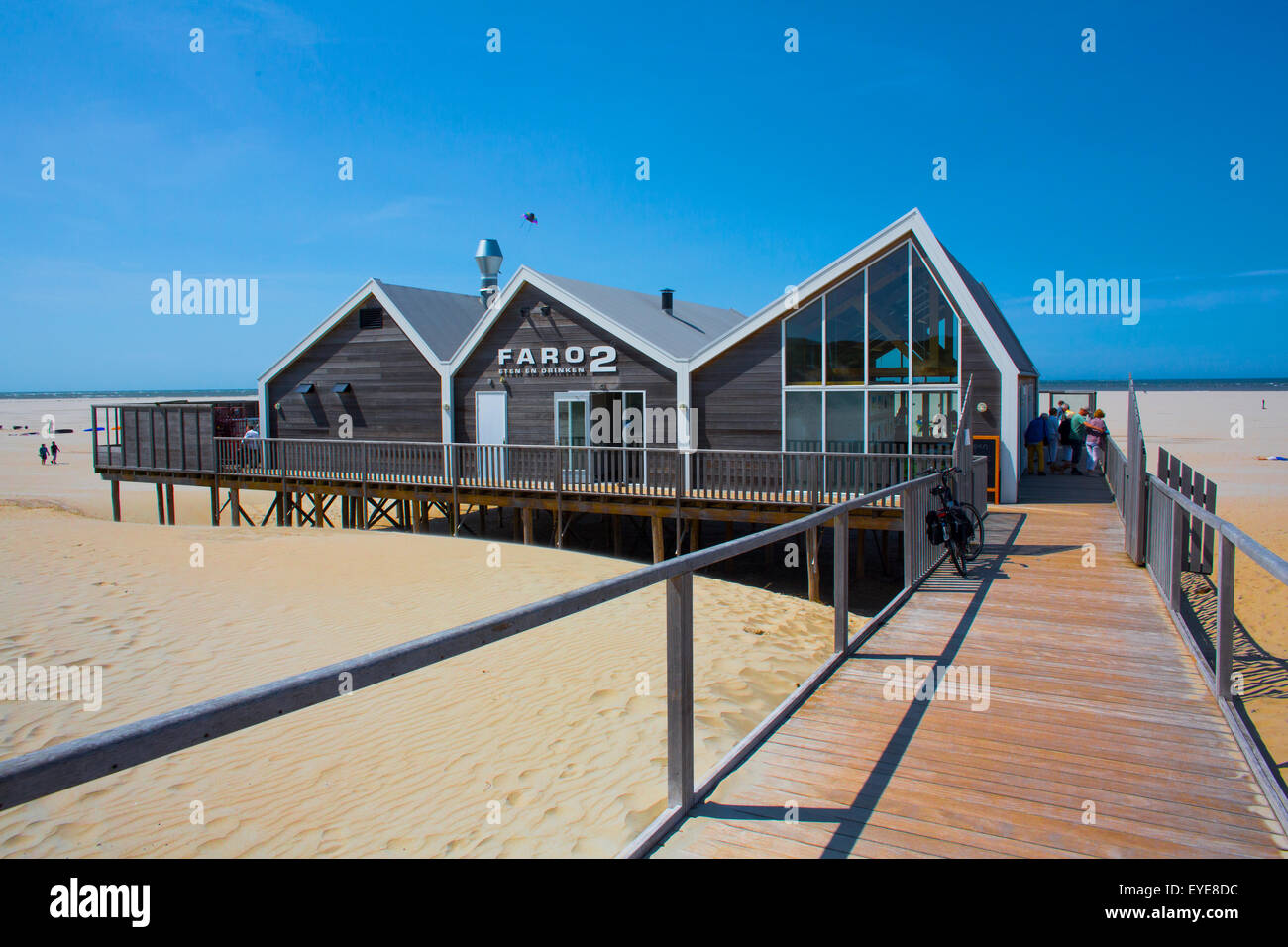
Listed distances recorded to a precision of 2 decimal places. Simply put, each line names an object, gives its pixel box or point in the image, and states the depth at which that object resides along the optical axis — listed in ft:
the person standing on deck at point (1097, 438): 72.08
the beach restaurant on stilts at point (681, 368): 54.75
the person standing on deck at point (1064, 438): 76.43
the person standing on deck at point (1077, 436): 73.97
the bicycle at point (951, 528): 30.81
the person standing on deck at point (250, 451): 79.31
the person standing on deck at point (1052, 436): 77.56
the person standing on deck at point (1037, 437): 71.67
